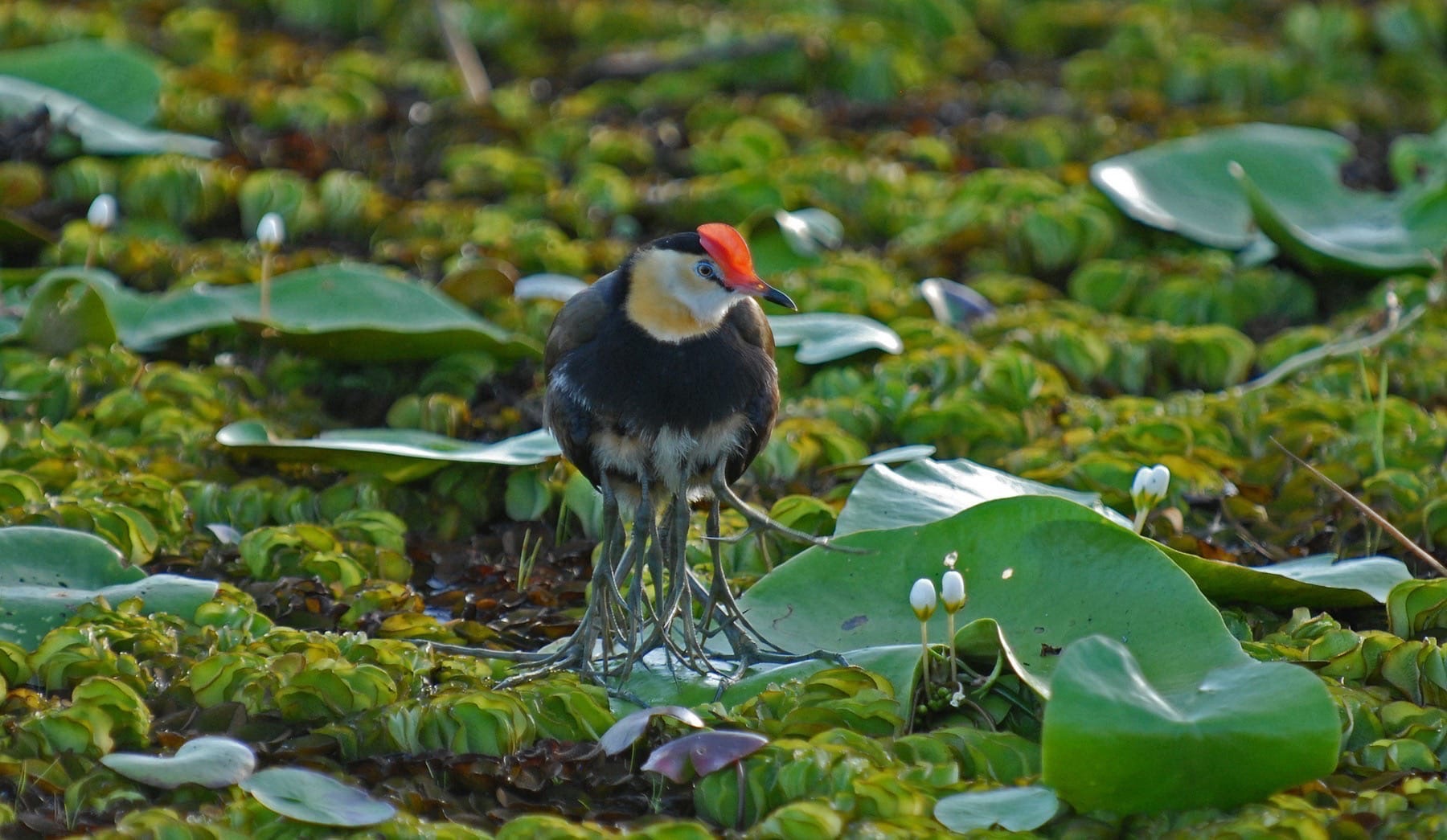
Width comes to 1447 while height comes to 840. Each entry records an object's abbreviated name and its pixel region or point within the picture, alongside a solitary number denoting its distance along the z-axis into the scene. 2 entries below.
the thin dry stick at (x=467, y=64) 11.07
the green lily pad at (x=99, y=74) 9.87
